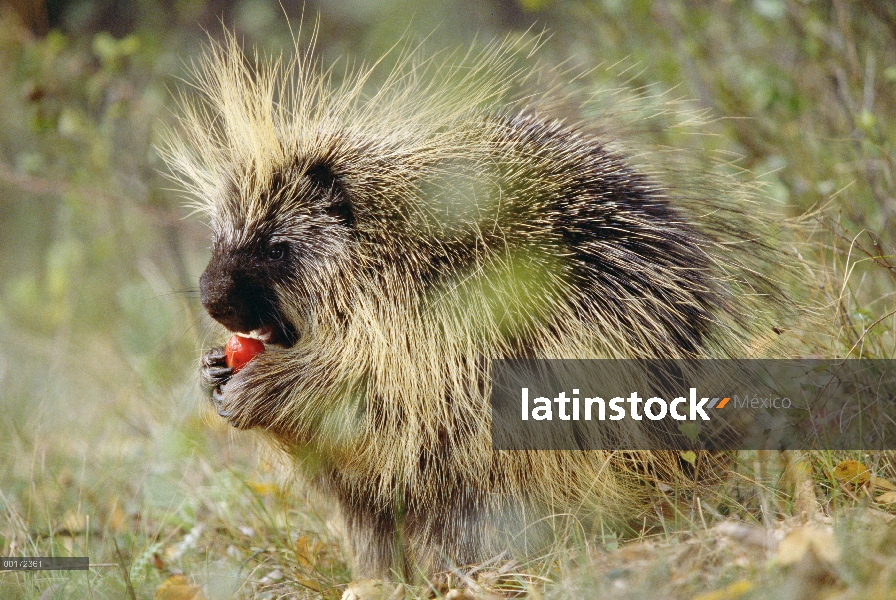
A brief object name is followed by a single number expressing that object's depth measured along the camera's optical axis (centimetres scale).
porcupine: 604
